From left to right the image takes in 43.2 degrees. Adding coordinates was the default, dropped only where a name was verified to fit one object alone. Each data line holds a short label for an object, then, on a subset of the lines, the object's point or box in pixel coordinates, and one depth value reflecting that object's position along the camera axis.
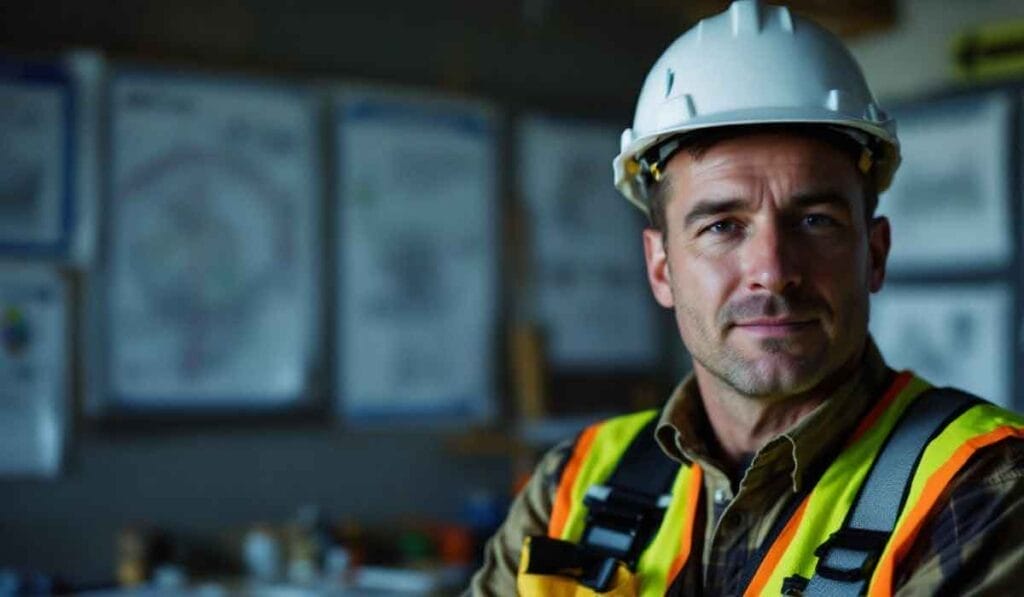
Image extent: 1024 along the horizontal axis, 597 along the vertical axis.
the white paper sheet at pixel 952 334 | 3.32
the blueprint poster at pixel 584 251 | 3.79
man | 1.34
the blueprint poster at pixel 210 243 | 3.17
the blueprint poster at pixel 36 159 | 3.04
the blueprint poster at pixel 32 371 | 3.02
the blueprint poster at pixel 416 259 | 3.50
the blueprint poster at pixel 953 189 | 3.31
